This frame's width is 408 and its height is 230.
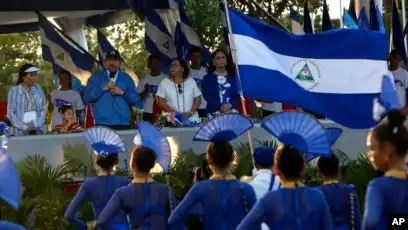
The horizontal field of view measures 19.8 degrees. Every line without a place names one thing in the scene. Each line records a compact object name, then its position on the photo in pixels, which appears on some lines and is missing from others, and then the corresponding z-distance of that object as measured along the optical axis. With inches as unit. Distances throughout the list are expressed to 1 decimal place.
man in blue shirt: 540.1
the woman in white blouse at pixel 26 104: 537.3
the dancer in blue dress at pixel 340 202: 355.9
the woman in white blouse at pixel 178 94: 539.5
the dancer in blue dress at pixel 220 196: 328.8
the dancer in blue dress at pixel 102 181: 377.4
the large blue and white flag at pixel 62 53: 738.2
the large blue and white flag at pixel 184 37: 711.4
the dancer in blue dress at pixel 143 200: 343.3
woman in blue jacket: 543.5
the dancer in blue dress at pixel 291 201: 290.2
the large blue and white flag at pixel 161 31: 725.9
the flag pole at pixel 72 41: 741.1
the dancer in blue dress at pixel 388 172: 260.4
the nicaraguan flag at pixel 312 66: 418.0
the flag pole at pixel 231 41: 426.9
